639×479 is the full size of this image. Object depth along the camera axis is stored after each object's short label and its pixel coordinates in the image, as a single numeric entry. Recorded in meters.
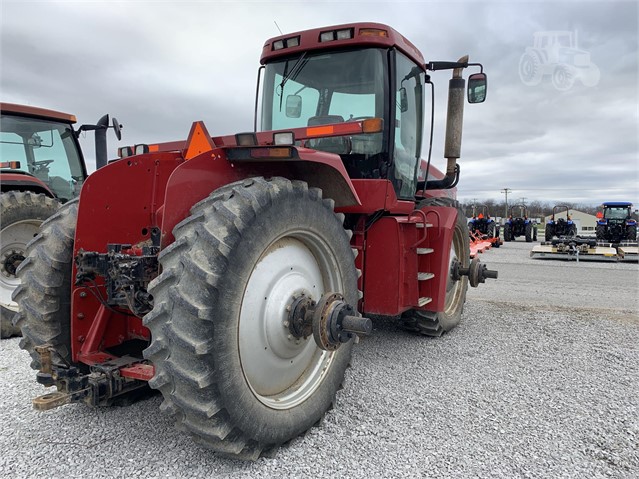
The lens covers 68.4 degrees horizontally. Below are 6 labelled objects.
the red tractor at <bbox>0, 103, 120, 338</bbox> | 5.13
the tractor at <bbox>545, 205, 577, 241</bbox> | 22.36
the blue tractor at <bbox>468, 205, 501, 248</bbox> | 24.11
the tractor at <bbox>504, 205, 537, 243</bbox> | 26.96
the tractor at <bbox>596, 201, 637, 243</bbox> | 21.70
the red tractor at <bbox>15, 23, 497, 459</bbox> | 2.15
